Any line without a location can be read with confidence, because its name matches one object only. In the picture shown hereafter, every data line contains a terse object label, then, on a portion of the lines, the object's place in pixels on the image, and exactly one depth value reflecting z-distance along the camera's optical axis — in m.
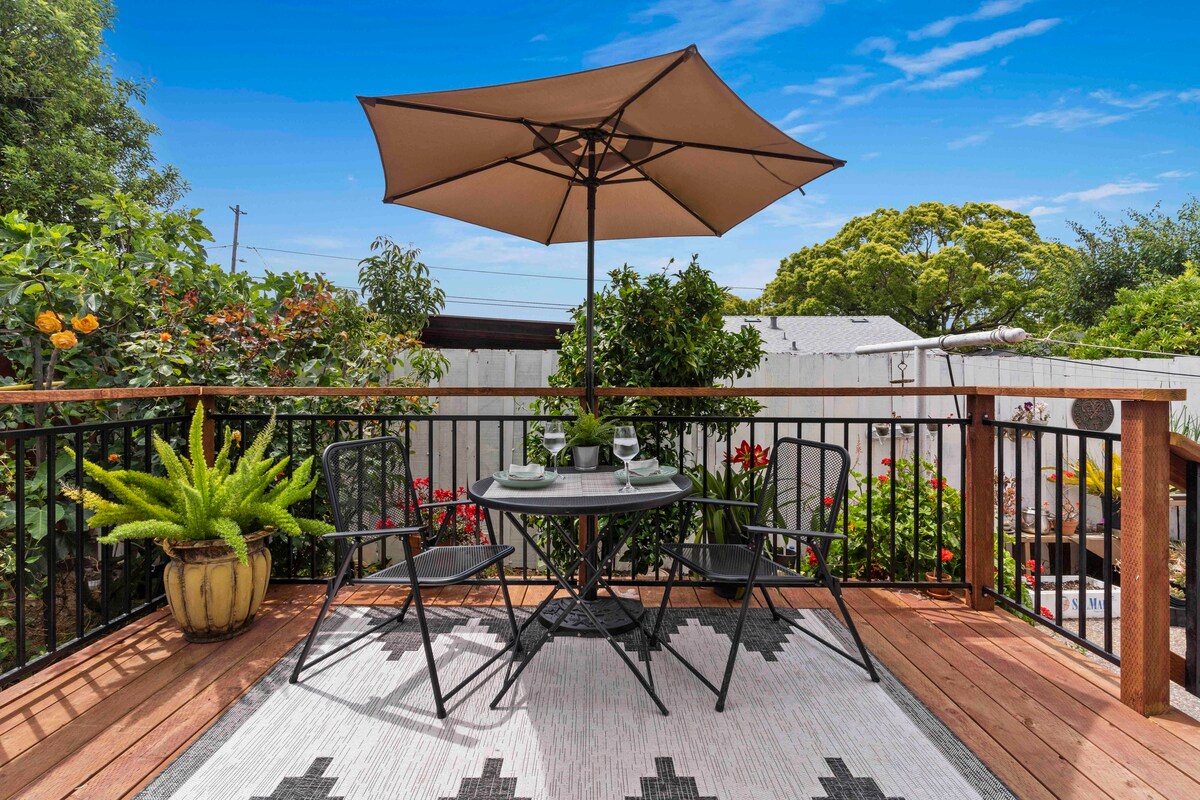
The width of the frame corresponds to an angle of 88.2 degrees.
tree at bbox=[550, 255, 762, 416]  3.69
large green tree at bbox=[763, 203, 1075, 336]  20.22
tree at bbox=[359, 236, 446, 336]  6.17
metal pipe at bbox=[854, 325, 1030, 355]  4.44
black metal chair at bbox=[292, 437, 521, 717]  2.03
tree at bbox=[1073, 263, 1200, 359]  9.34
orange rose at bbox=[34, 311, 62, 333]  2.78
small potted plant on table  2.62
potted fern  2.37
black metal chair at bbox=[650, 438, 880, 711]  2.06
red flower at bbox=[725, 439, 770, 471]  3.34
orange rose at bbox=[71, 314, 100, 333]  2.84
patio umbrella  2.07
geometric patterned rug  1.60
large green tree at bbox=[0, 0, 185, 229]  10.18
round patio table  1.92
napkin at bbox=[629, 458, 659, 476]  2.30
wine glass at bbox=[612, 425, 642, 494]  2.33
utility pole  23.80
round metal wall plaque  5.27
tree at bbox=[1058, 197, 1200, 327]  11.98
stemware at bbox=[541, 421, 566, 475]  2.42
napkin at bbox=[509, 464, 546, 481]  2.23
